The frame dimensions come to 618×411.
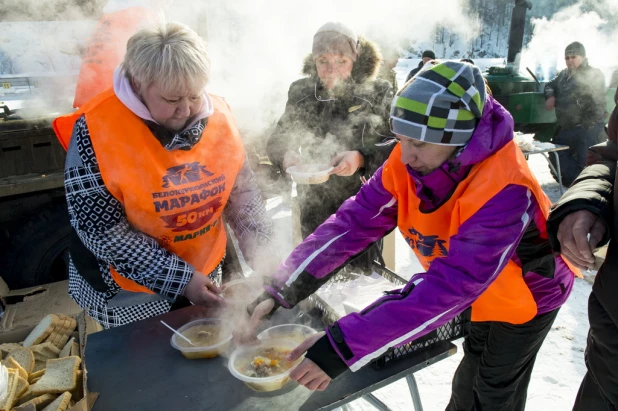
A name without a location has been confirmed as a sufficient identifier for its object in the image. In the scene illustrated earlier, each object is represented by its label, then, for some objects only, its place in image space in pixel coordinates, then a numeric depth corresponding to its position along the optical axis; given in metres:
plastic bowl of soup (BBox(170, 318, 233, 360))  1.51
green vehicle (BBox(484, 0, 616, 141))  8.23
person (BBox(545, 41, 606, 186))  6.32
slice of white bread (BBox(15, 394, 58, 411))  1.56
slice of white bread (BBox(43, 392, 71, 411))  1.46
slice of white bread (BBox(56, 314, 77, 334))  2.19
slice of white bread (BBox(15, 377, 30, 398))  1.69
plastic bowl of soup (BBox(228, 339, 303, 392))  1.35
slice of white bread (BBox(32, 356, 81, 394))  1.59
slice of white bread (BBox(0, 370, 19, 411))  1.51
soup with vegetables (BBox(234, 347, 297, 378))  1.40
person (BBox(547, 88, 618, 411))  1.33
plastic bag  1.50
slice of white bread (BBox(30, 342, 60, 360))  1.96
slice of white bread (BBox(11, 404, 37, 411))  1.47
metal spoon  1.56
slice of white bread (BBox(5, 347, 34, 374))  1.89
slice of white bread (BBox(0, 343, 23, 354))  2.03
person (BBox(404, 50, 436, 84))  8.22
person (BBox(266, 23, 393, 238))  2.86
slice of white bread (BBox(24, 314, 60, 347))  2.05
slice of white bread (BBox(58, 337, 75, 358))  1.90
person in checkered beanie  1.31
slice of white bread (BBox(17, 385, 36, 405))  1.64
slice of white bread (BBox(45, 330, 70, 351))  2.07
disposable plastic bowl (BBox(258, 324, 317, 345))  1.60
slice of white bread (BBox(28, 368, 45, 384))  1.81
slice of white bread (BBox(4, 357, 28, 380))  1.78
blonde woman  1.57
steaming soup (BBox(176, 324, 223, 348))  1.58
